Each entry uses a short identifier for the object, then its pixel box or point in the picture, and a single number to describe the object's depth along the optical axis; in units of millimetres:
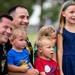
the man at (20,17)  7744
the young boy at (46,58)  7290
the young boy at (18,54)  6907
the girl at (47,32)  7518
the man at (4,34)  6615
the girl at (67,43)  7630
